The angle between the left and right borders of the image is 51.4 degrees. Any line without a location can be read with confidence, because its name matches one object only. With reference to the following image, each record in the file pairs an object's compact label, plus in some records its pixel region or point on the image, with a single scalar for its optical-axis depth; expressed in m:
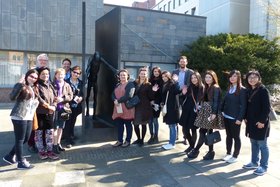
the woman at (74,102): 6.26
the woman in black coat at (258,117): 4.71
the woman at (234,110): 5.09
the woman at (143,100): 6.19
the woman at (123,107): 6.11
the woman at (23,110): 4.68
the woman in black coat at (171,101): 6.14
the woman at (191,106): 5.64
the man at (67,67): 6.47
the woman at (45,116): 5.19
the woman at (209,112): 5.33
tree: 13.71
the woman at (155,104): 6.51
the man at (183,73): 6.94
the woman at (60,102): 5.63
